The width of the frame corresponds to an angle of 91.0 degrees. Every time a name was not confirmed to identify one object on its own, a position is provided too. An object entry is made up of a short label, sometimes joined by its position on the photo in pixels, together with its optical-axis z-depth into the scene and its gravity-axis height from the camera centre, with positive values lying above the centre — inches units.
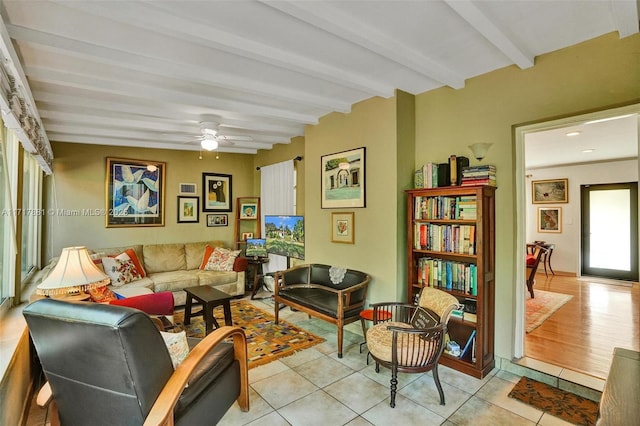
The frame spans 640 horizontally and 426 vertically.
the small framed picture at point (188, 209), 225.3 +2.7
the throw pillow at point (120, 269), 170.7 -31.5
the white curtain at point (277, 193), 207.3 +13.9
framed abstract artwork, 200.5 +13.4
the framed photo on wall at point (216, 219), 238.1 -5.3
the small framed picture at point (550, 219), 278.1 -6.1
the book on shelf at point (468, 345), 112.1 -47.7
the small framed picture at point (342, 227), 152.0 -7.5
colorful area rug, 126.2 -55.9
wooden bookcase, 107.9 -15.3
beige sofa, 181.6 -38.0
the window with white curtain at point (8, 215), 93.0 -0.7
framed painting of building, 146.3 +16.5
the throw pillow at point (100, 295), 108.4 -29.3
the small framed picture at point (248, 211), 243.8 +1.2
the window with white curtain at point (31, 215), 142.4 -1.0
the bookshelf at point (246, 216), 242.7 -2.6
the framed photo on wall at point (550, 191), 274.5 +19.3
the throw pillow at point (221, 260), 207.6 -31.7
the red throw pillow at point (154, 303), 114.0 -33.7
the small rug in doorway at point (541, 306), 154.9 -53.7
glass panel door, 245.3 -15.0
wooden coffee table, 138.3 -40.1
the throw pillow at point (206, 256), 212.4 -29.5
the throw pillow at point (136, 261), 185.6 -28.7
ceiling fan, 155.0 +40.0
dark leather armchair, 54.2 -28.4
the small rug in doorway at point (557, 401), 86.2 -55.9
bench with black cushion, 128.6 -38.0
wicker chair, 92.4 -40.0
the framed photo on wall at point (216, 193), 235.3 +15.4
